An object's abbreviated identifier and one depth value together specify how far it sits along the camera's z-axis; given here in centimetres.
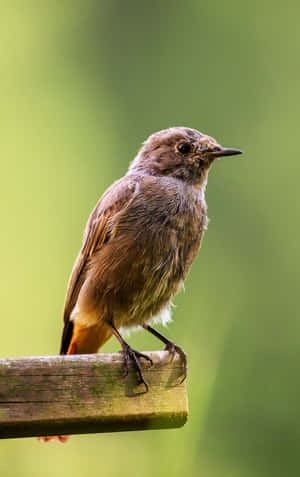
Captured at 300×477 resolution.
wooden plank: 476
